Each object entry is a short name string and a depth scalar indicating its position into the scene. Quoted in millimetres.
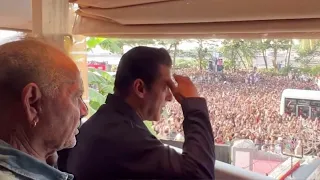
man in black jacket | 1169
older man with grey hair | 818
